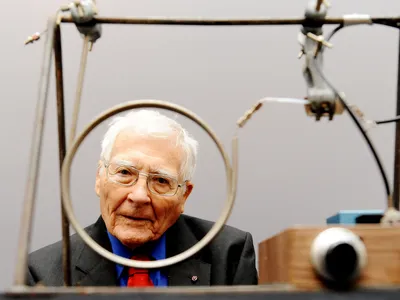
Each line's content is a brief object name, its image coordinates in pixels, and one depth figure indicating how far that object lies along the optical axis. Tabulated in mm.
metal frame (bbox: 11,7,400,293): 1586
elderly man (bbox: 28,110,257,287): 2093
